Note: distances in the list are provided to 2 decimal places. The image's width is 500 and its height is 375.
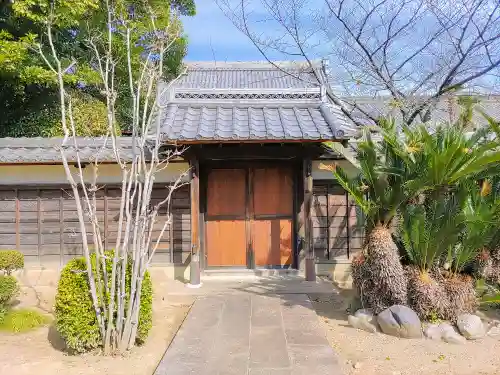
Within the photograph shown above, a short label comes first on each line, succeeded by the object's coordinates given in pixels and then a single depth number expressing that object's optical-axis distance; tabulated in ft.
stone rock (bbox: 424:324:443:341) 17.66
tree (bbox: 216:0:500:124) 25.07
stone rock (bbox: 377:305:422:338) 17.71
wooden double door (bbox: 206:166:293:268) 28.25
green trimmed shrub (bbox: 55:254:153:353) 15.12
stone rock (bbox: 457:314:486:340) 17.65
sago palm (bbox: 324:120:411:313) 18.44
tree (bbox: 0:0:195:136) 33.37
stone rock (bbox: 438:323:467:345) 17.39
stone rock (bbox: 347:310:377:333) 18.62
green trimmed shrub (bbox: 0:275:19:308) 18.65
